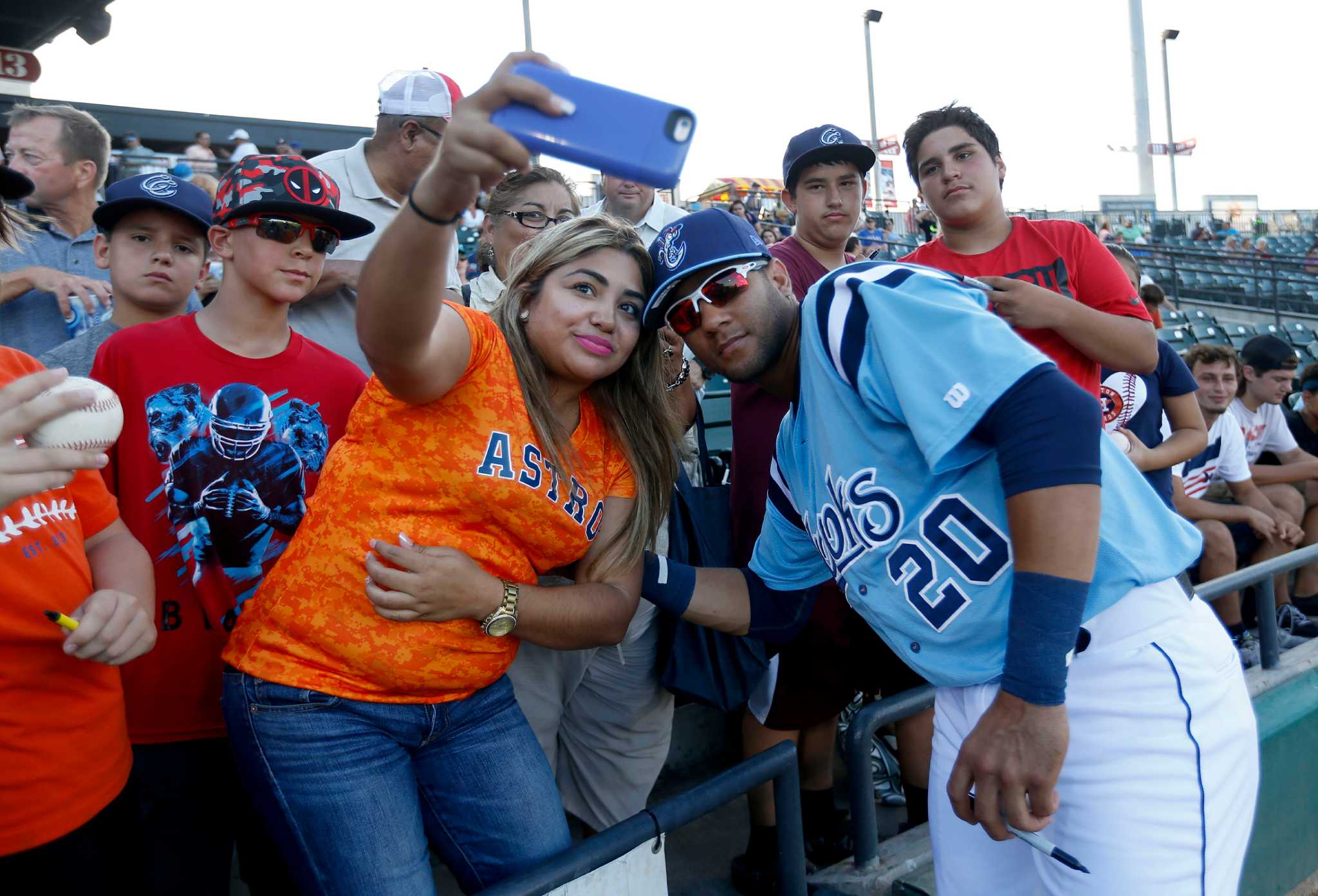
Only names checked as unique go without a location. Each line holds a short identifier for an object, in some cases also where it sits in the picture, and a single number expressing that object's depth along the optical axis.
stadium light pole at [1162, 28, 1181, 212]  33.78
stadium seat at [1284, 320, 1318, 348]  12.77
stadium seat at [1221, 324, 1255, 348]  11.98
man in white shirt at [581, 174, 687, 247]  4.10
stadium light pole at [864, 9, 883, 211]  25.80
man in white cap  2.93
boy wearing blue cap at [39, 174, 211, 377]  2.42
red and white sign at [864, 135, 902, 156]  26.41
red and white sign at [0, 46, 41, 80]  16.50
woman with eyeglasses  3.20
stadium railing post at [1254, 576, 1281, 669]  3.60
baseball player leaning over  1.45
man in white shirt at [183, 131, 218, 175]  12.32
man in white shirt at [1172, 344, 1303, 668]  4.93
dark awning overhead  16.56
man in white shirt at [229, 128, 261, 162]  13.62
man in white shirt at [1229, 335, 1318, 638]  5.55
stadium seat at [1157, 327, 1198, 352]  10.77
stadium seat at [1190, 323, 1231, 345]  11.64
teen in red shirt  2.67
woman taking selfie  1.67
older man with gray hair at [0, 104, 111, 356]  2.87
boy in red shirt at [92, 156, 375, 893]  2.03
